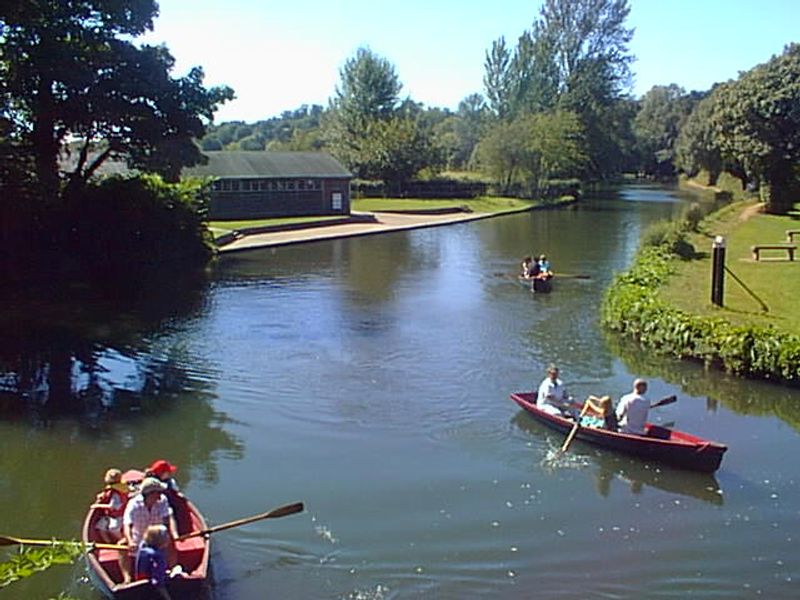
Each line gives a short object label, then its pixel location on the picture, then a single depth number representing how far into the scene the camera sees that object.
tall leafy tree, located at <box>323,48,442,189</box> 77.19
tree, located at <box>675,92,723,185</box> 75.56
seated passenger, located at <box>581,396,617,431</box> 16.52
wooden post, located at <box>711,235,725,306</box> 25.09
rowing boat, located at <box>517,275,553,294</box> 32.69
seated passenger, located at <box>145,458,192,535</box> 12.05
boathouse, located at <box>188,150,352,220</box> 56.31
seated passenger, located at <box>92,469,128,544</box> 11.76
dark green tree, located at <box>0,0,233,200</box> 33.88
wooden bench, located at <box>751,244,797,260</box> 34.34
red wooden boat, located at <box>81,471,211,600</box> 10.23
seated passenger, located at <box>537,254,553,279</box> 33.22
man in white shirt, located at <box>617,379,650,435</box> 16.08
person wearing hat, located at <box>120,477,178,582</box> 11.09
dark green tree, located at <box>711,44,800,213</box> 54.44
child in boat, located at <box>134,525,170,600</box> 10.34
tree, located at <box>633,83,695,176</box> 124.00
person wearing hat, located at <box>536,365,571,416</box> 17.64
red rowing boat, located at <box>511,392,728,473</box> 15.18
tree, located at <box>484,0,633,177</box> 86.75
